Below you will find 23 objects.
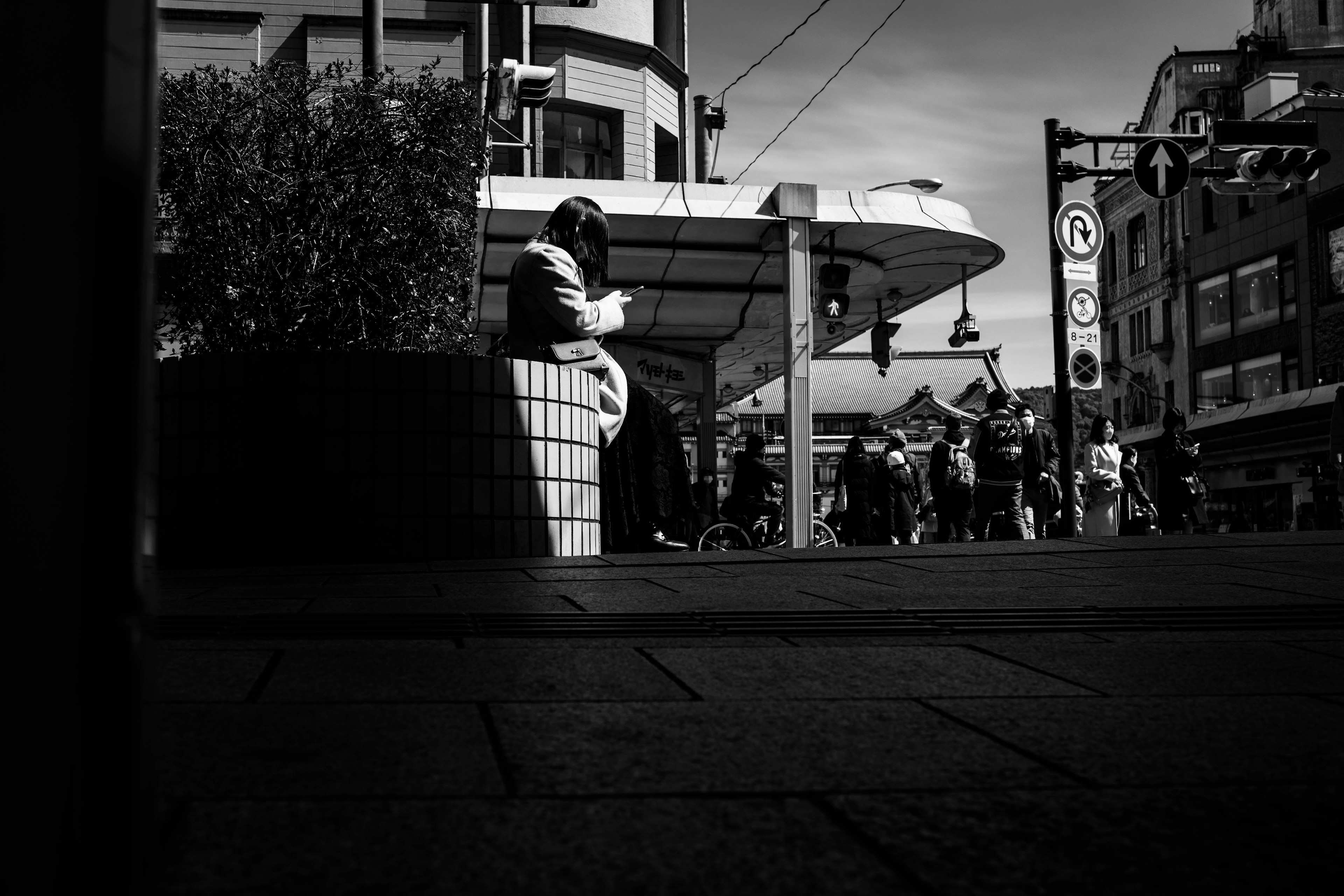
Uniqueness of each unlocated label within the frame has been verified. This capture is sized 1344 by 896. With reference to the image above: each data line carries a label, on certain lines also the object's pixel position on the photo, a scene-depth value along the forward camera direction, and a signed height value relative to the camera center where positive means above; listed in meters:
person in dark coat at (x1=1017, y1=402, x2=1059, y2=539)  13.80 +0.47
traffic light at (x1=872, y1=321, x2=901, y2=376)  19.48 +2.47
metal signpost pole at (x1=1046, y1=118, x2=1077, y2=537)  14.38 +1.52
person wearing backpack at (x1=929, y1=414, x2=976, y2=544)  14.93 +0.39
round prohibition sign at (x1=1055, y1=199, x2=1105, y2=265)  14.57 +2.99
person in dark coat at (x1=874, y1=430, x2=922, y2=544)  16.22 +0.21
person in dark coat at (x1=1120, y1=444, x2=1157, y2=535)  14.59 +0.21
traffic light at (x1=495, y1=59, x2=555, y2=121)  16.97 +5.51
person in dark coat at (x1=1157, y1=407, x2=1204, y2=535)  13.64 +0.36
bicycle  12.73 -0.15
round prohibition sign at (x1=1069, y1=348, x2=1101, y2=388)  14.36 +1.55
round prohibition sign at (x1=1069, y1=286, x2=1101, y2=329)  14.53 +2.17
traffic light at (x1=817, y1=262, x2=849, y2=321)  15.56 +2.60
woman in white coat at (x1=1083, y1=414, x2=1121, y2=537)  13.87 +0.36
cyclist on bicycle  14.53 +0.31
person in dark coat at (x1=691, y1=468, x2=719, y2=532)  10.65 +0.25
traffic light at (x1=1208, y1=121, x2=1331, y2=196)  16.89 +4.31
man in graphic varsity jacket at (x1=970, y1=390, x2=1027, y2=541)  13.02 +0.46
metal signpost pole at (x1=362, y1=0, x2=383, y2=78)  10.84 +3.89
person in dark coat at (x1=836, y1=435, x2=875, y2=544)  15.91 +0.21
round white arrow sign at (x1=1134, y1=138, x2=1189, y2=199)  15.56 +3.89
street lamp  18.77 +4.54
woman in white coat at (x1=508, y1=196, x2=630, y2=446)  6.47 +1.10
